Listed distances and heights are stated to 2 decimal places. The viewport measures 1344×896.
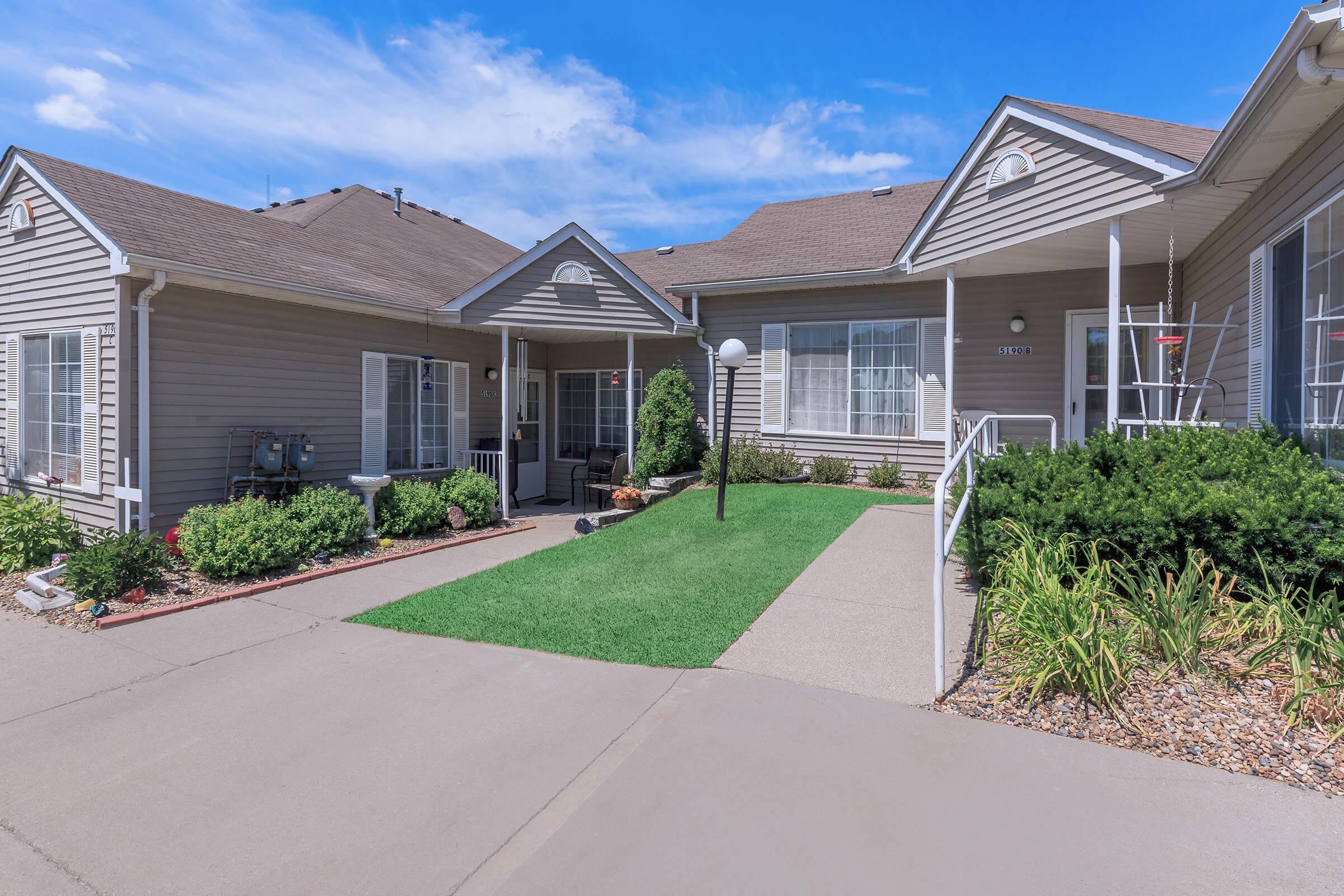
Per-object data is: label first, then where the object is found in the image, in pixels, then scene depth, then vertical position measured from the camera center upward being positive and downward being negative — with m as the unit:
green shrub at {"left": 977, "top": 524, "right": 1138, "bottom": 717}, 3.47 -1.01
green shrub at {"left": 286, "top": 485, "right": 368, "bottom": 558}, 7.05 -0.94
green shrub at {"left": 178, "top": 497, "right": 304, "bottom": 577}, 6.31 -1.03
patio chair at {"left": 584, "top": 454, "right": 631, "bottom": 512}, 10.60 -0.61
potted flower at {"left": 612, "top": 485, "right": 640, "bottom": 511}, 9.04 -0.84
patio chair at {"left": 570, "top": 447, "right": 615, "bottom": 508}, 11.56 -0.53
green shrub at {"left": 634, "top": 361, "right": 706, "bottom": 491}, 10.21 +0.10
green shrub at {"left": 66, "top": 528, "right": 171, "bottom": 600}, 5.79 -1.18
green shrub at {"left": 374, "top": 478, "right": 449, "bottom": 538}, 8.04 -0.91
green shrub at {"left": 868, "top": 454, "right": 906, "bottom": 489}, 9.69 -0.56
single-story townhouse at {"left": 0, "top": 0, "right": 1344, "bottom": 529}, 5.52 +1.47
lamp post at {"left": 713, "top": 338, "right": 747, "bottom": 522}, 7.84 +0.86
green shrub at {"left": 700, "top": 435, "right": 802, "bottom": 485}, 10.27 -0.45
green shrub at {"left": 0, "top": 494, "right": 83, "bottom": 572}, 7.13 -1.15
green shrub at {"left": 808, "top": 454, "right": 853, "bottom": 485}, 10.08 -0.50
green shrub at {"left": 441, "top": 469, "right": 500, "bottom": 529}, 8.73 -0.81
